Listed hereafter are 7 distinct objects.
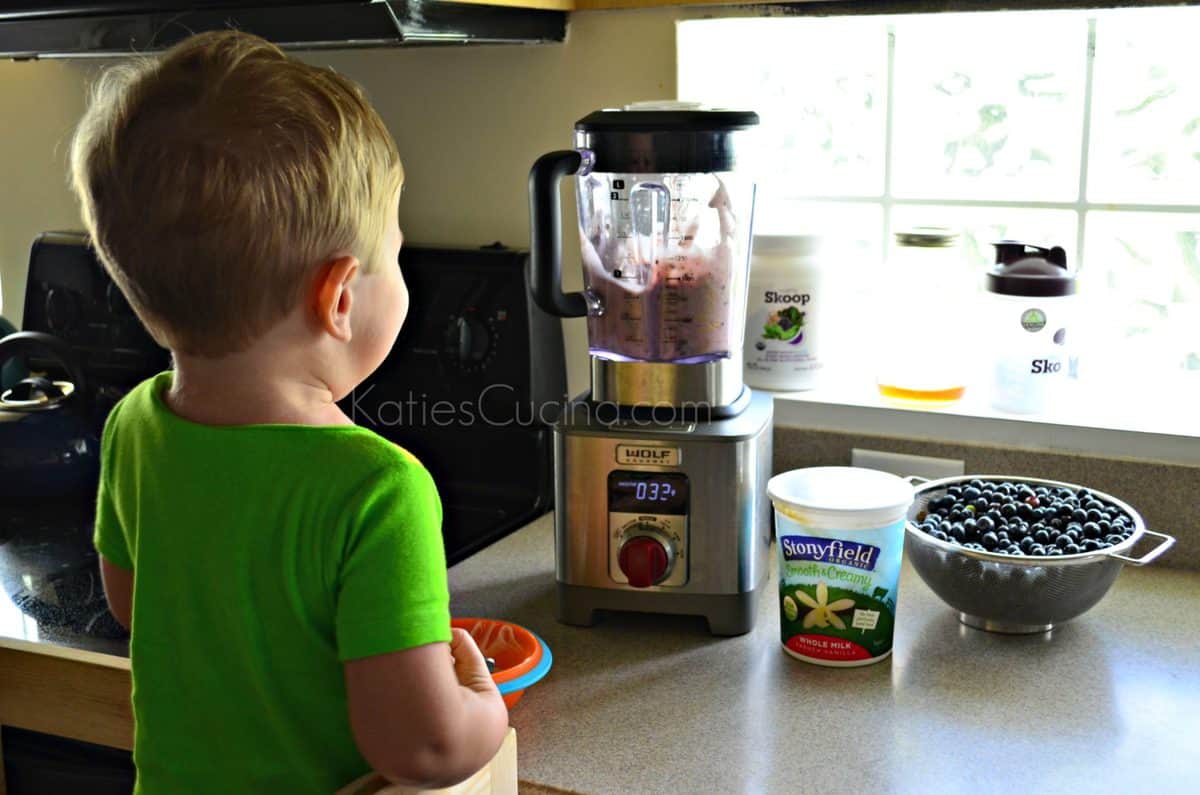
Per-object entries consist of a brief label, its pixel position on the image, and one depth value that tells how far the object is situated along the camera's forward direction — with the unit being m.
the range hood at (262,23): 1.16
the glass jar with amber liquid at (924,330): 1.46
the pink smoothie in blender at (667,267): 1.22
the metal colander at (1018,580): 1.09
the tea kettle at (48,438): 1.53
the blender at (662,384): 1.15
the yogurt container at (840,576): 1.10
